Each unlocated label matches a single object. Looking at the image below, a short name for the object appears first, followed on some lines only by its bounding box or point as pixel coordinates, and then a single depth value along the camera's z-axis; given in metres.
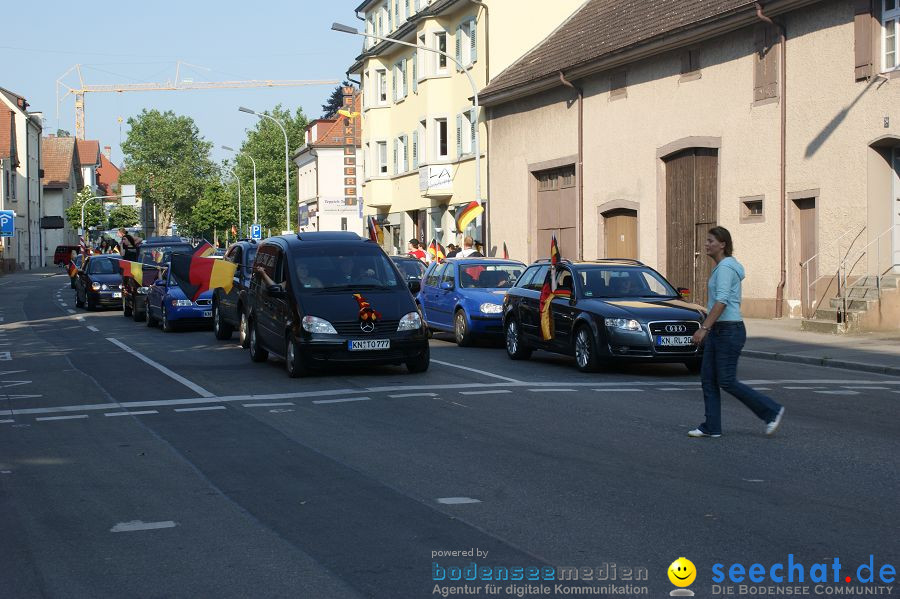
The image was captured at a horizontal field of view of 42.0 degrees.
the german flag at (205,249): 24.38
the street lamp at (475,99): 34.97
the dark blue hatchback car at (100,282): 33.16
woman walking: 9.97
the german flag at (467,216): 33.19
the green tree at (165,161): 137.88
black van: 15.02
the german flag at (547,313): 17.09
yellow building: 40.00
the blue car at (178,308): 24.17
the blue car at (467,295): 20.66
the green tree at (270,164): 123.56
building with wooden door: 22.31
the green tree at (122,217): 112.62
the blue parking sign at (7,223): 53.03
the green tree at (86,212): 106.69
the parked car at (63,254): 82.31
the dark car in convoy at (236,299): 19.53
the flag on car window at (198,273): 20.95
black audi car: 15.29
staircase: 21.16
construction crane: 167.12
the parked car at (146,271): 28.45
